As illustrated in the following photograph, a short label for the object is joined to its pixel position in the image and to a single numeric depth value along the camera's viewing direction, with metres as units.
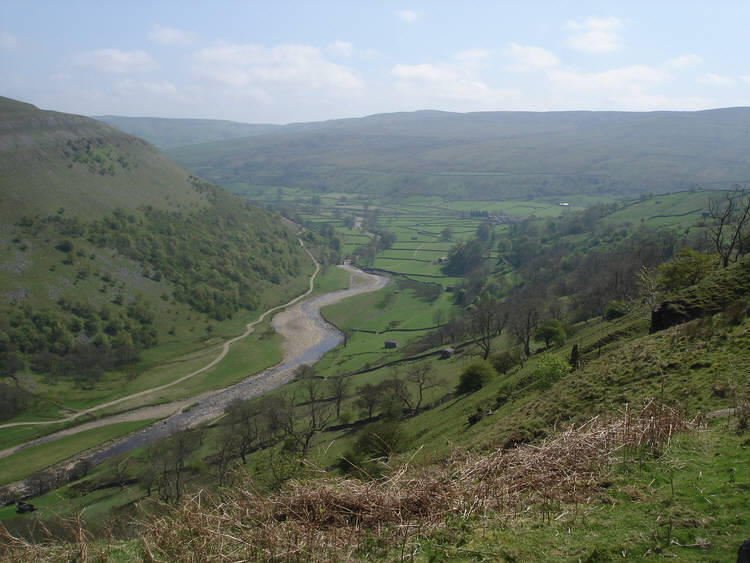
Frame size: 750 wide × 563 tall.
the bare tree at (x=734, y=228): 39.25
